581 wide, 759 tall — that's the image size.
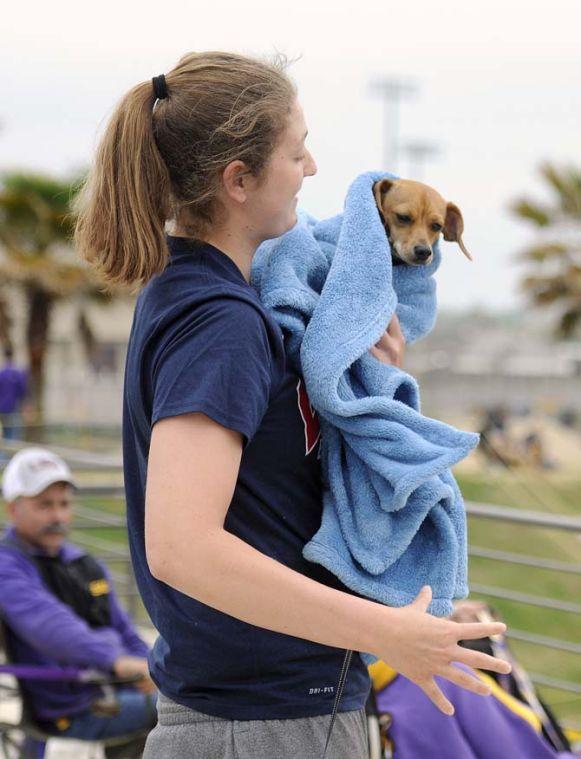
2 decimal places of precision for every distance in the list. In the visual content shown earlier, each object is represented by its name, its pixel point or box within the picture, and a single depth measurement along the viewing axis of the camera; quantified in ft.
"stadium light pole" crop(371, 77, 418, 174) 109.09
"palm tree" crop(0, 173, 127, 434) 57.21
